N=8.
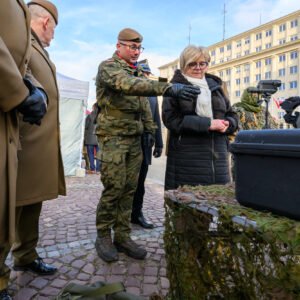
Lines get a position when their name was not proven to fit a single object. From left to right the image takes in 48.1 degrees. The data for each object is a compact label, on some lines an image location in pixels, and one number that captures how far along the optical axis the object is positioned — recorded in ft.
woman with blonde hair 8.54
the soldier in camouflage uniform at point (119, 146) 8.87
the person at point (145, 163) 12.32
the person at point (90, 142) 33.68
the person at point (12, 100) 4.44
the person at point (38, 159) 6.83
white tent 27.48
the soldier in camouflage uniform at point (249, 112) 13.25
